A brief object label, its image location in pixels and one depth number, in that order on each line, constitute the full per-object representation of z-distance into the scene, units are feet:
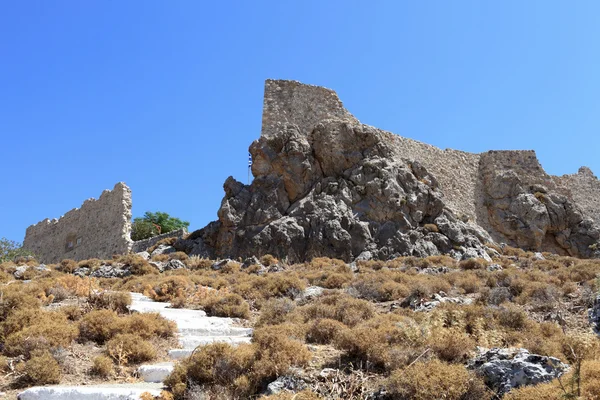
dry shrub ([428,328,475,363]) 22.57
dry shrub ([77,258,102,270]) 62.96
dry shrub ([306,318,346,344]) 28.25
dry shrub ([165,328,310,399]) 22.03
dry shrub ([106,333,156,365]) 26.01
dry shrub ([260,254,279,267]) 66.03
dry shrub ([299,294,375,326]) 31.45
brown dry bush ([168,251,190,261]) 70.44
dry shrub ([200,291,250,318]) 37.65
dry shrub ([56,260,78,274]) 62.25
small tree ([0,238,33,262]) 99.05
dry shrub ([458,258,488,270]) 57.41
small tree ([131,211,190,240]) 127.85
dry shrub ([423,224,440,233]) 81.46
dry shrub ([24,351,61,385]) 23.03
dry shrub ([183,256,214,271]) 64.08
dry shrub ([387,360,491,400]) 19.22
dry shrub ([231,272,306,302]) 43.34
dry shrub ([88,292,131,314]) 34.37
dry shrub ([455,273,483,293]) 42.86
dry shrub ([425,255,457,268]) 61.00
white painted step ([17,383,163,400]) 21.04
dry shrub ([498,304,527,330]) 29.09
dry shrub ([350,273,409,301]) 41.65
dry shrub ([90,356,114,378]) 24.54
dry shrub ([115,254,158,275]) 58.18
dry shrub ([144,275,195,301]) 42.75
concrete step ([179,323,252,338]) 31.94
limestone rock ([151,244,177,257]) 77.46
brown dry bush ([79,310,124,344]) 28.86
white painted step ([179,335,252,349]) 29.09
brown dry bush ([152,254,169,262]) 69.92
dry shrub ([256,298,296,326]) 33.12
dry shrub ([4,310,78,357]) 25.67
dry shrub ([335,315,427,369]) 22.82
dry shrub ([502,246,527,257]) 81.70
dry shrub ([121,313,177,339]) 29.14
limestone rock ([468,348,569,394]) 19.10
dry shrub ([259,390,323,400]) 19.66
